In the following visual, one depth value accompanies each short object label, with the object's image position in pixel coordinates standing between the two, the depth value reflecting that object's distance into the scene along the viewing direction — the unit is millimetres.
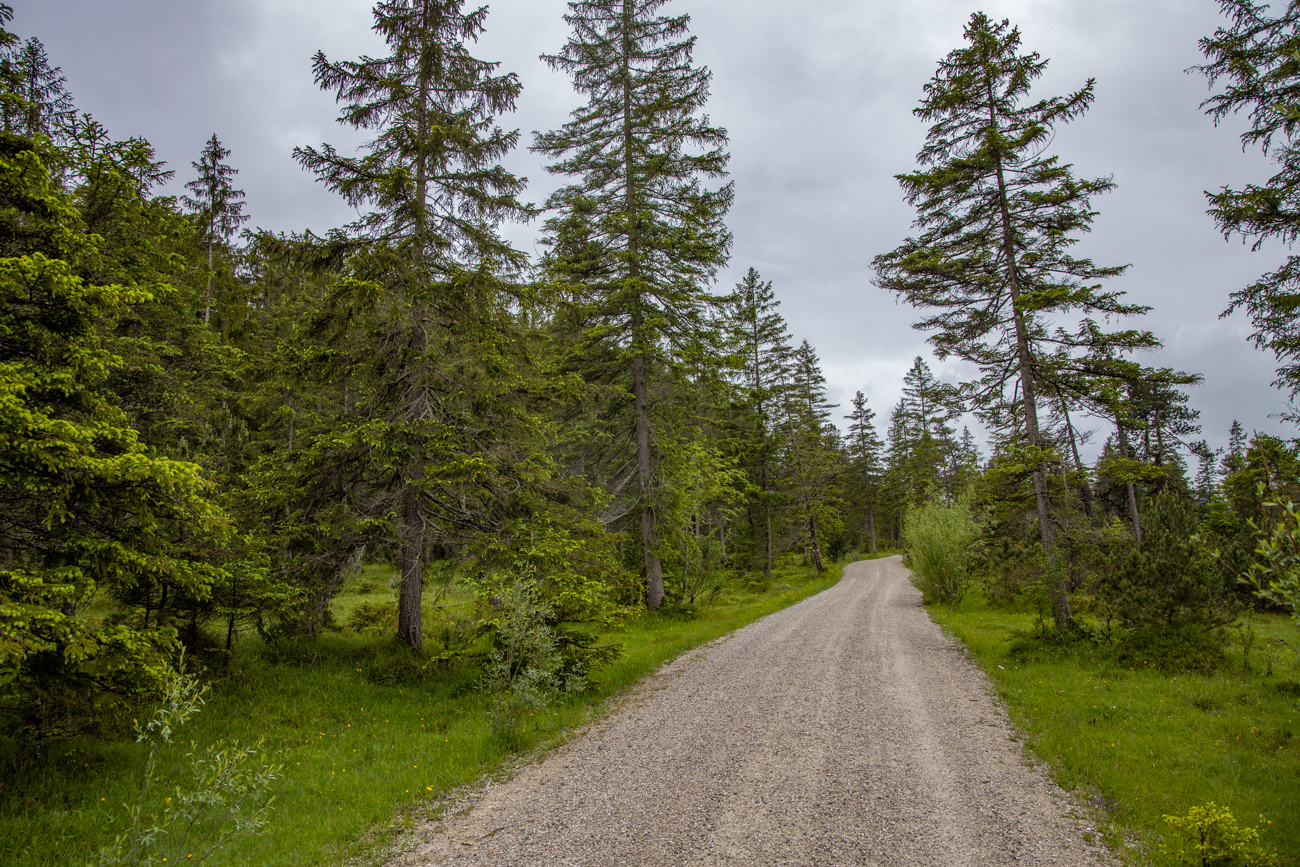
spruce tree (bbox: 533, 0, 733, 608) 16969
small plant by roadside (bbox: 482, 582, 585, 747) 7742
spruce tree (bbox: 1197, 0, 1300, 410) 9188
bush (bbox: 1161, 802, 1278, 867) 4255
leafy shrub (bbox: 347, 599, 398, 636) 12350
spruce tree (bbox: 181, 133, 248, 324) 20641
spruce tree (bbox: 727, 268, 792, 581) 32031
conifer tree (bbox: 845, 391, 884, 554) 51656
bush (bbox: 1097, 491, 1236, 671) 10570
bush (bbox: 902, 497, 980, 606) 18286
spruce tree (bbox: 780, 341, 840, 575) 32188
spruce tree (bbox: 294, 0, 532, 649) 9859
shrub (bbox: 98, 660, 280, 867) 3809
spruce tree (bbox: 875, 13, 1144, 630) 12094
